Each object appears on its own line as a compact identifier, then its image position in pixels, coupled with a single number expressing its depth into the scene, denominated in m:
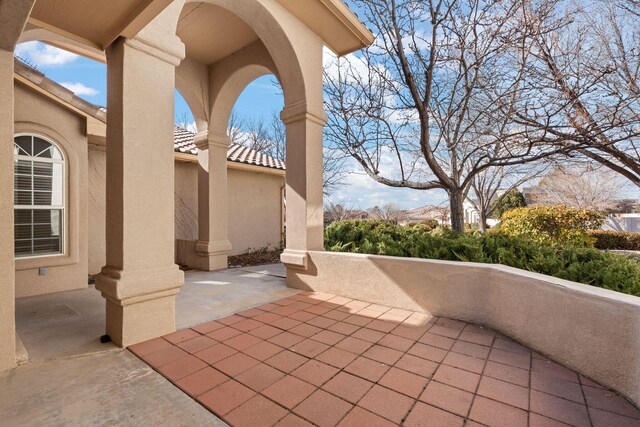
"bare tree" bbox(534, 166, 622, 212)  17.91
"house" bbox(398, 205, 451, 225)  18.19
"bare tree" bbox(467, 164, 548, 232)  10.91
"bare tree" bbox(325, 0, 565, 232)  5.08
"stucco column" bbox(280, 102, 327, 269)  4.87
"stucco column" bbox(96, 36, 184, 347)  2.86
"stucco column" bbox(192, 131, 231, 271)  6.54
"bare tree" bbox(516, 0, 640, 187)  4.95
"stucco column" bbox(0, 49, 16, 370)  2.39
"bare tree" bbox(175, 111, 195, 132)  21.34
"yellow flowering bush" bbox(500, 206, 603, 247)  7.59
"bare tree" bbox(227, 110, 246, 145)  22.45
